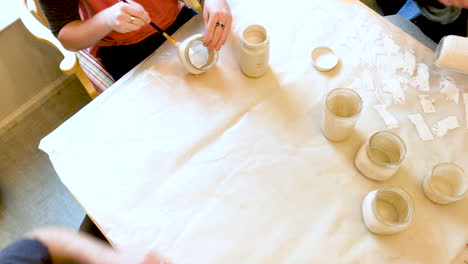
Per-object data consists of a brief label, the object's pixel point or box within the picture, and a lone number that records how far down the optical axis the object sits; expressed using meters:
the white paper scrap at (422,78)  0.84
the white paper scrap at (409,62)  0.86
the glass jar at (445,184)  0.68
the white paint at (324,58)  0.87
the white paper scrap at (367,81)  0.85
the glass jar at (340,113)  0.72
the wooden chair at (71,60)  1.01
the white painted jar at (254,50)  0.79
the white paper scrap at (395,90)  0.82
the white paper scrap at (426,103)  0.81
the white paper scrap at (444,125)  0.78
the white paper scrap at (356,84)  0.85
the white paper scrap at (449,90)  0.82
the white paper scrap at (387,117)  0.79
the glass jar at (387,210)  0.64
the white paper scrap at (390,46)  0.89
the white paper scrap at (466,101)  0.80
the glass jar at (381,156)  0.69
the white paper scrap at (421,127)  0.78
